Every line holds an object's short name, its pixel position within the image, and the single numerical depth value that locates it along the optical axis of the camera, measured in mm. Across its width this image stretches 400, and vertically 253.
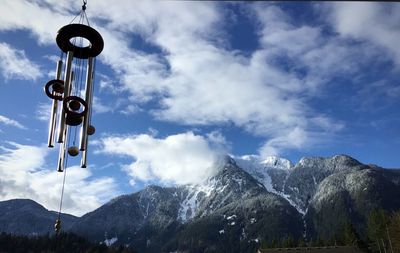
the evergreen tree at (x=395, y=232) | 95744
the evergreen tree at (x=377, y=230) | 114312
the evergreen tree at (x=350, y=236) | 118250
